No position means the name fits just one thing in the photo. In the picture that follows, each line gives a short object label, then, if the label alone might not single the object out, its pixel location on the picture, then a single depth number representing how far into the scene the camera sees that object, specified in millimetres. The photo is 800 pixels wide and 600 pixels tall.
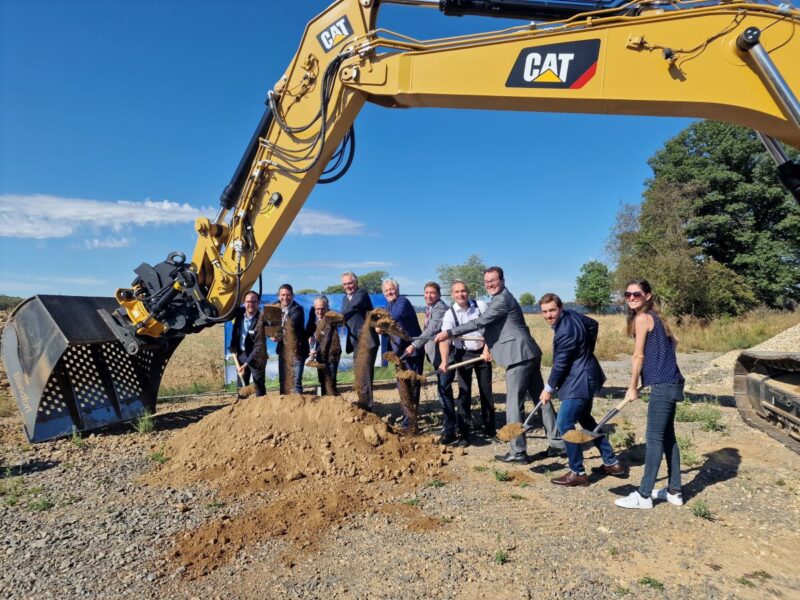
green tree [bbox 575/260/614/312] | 52519
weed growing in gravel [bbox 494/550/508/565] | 3430
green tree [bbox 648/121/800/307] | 26016
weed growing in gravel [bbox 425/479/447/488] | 4922
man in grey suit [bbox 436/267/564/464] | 5492
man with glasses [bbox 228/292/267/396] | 7703
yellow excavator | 4160
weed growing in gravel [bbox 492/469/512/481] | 5066
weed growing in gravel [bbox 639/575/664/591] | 3145
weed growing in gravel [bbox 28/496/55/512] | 4449
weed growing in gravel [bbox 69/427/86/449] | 6184
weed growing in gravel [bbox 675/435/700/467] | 5432
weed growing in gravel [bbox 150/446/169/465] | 5672
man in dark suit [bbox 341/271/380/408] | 7402
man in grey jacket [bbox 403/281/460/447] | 6281
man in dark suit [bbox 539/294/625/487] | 4785
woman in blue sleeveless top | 4223
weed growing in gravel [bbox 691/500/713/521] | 4137
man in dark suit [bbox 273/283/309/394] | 7617
